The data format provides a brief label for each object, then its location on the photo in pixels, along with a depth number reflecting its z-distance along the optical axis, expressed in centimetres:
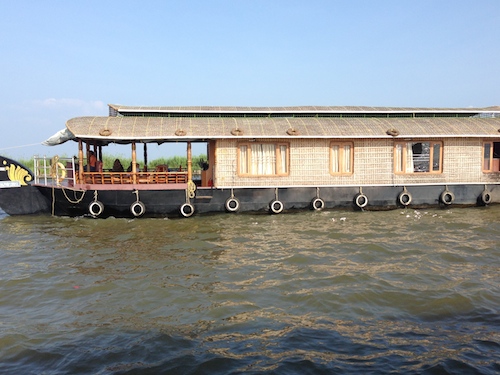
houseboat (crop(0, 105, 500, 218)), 1116
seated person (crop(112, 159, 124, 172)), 1258
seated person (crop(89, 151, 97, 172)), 1226
